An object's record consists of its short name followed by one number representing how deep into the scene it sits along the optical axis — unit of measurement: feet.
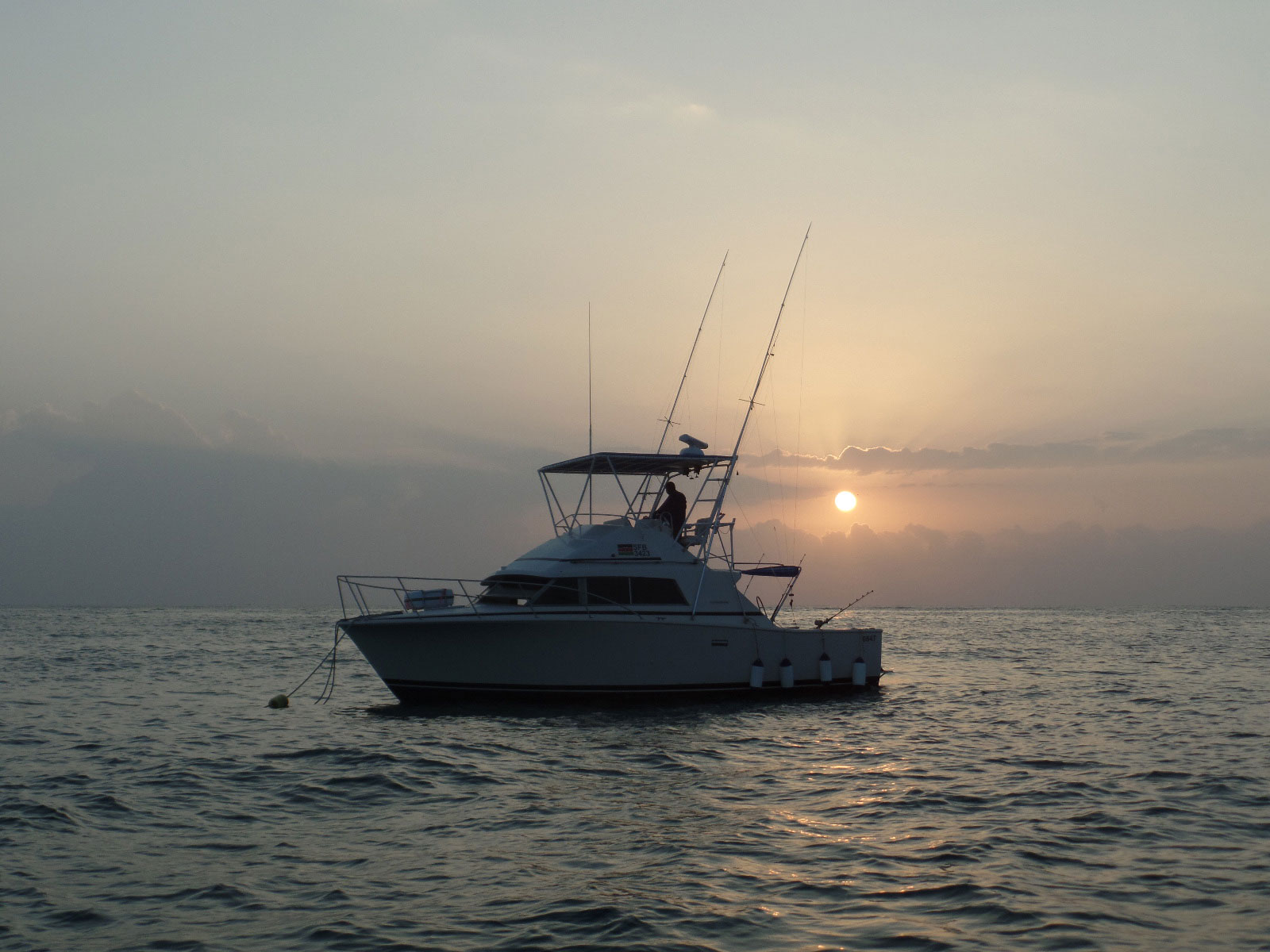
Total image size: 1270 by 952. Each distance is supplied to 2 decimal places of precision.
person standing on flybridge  71.05
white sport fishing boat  61.46
